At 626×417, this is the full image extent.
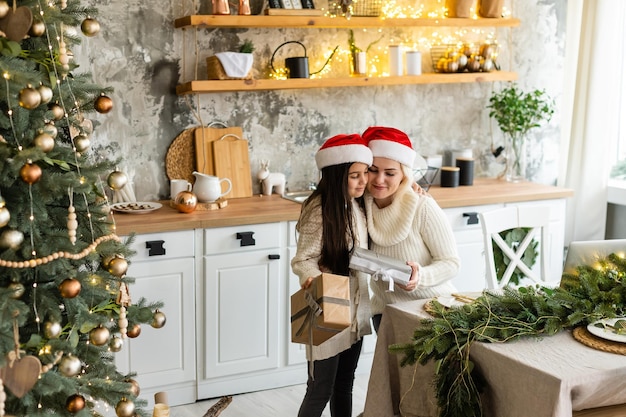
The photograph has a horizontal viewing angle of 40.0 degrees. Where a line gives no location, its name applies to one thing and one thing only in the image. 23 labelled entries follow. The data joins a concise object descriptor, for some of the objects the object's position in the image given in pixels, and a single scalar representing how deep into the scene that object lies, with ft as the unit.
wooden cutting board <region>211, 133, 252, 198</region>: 14.38
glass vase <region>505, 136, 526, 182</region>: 16.60
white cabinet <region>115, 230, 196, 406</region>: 12.48
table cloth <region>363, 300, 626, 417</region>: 7.63
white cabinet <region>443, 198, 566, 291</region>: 14.64
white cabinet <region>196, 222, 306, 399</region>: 12.96
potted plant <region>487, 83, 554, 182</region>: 15.87
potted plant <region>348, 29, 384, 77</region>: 14.97
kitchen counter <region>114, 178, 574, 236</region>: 12.56
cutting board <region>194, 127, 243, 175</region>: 14.29
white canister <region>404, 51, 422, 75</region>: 15.37
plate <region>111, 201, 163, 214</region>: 13.05
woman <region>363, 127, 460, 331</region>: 10.25
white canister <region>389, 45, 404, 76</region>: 15.26
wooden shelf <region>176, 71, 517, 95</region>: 13.58
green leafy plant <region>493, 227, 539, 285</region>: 15.24
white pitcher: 13.62
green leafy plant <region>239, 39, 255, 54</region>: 14.07
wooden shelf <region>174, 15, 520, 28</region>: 13.46
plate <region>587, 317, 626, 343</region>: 8.35
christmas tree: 6.91
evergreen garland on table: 8.30
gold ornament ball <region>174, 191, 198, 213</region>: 13.05
